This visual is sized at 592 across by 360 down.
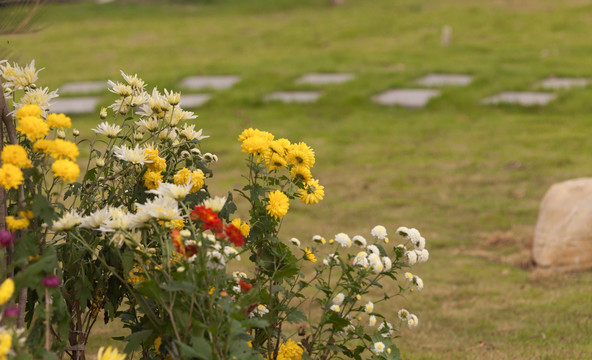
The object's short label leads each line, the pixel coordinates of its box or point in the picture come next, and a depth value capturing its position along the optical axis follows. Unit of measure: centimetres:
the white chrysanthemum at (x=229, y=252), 433
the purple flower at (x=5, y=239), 382
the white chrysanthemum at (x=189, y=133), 545
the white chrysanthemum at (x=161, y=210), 418
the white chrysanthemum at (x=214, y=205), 433
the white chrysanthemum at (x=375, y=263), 515
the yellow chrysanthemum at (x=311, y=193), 528
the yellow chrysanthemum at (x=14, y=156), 396
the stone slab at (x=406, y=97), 1969
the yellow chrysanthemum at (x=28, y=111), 418
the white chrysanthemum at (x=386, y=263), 524
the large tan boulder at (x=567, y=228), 1012
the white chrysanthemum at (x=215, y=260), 430
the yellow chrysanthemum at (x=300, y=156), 519
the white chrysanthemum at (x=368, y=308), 533
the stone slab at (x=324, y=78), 2138
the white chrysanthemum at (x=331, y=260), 534
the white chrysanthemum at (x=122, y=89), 525
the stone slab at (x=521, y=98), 1883
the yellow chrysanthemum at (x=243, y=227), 488
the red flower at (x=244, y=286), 435
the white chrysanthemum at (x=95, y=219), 452
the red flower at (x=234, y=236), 417
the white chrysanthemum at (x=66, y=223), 434
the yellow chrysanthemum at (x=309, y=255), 523
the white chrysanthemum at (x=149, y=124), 537
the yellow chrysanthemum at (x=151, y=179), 523
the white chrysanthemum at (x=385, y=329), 543
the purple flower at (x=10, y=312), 353
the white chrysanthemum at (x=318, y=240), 530
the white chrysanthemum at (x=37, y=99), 498
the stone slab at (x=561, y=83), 1936
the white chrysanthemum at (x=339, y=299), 531
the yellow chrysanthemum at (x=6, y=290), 343
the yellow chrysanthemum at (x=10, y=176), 386
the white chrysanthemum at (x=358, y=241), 532
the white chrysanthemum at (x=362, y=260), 519
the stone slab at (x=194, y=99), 1989
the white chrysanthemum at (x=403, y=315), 580
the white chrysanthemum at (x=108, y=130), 513
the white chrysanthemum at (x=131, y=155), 495
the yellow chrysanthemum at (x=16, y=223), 415
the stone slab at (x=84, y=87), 2177
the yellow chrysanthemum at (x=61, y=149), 404
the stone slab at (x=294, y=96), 2016
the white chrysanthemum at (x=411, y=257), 547
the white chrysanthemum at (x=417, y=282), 547
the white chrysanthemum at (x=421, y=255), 548
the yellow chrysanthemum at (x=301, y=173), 523
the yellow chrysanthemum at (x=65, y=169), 386
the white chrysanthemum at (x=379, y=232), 551
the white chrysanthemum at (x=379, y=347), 521
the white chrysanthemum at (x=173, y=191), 428
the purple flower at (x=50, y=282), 392
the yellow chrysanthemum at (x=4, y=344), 319
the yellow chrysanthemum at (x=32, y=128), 400
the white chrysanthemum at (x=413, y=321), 561
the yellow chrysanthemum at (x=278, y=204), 502
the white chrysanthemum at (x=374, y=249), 529
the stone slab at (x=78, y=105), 1967
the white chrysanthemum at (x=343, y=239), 532
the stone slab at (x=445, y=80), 2046
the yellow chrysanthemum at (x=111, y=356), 365
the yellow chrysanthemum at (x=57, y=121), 419
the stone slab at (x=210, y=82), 2150
